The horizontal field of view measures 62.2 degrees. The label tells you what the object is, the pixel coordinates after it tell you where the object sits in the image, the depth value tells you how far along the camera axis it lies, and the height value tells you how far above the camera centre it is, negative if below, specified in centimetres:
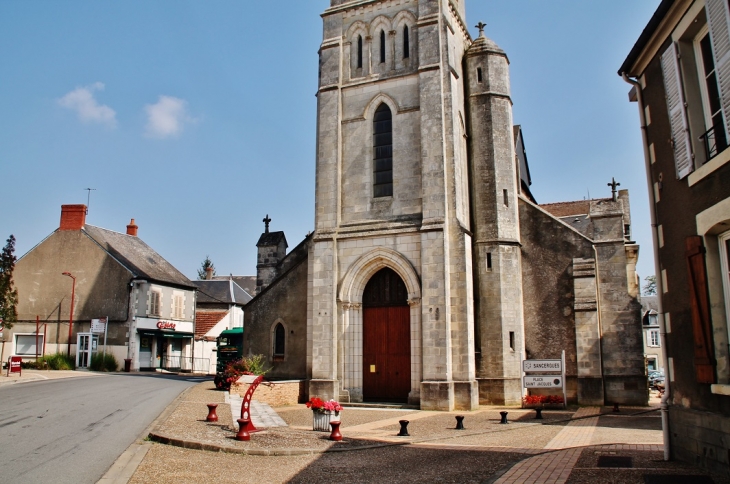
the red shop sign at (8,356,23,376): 2853 -45
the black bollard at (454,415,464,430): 1375 -161
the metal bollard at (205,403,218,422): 1291 -129
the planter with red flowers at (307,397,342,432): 1286 -127
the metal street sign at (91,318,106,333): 3512 +162
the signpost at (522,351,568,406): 1884 -76
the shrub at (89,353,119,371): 3416 -49
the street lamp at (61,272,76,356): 3559 +192
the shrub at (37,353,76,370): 3366 -40
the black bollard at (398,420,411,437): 1252 -159
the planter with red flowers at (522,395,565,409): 1850 -157
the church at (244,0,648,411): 1970 +327
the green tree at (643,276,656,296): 7988 +809
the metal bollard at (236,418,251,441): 1080 -139
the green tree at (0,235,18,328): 2791 +305
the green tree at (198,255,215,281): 8930 +1289
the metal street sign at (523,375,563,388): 1881 -97
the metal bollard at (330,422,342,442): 1162 -153
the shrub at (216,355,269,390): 2020 -60
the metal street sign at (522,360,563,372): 1894 -48
